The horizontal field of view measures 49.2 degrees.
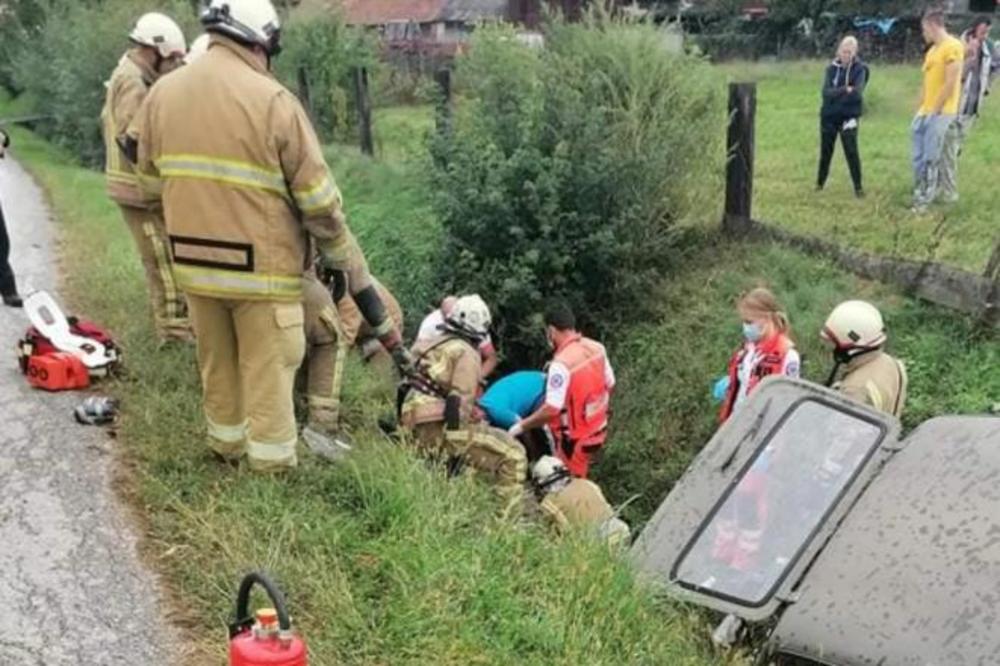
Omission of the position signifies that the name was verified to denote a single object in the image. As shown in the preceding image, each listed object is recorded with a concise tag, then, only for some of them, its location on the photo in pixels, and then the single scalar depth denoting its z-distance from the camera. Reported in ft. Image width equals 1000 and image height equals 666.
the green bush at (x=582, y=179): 26.14
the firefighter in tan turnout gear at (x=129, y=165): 17.97
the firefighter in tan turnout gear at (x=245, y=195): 11.84
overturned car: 9.44
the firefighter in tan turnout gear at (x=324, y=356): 15.28
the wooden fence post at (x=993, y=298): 20.58
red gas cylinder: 8.20
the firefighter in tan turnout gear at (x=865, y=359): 15.60
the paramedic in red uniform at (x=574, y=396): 20.63
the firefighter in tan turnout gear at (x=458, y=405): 18.01
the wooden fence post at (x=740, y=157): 27.07
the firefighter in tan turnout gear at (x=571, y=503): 13.60
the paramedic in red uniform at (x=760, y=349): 18.19
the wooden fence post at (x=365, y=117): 47.21
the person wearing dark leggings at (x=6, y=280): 22.38
